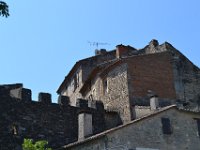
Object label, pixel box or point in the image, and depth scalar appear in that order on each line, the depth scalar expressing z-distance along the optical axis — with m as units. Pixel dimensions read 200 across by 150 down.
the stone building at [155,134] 21.09
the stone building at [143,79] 30.86
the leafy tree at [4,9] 11.03
